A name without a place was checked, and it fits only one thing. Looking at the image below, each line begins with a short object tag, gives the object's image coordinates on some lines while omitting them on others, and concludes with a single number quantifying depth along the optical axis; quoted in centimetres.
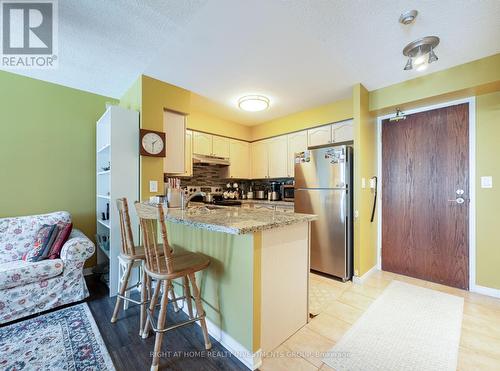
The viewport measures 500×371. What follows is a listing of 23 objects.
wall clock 248
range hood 372
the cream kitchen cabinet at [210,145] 374
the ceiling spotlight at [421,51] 193
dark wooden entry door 262
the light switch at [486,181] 243
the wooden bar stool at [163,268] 139
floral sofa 193
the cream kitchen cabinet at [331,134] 326
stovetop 398
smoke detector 163
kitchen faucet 219
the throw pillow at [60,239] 222
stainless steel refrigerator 284
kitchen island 146
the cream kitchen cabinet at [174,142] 285
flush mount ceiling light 288
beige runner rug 150
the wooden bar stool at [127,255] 174
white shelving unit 237
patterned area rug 146
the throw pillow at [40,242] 217
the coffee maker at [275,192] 421
